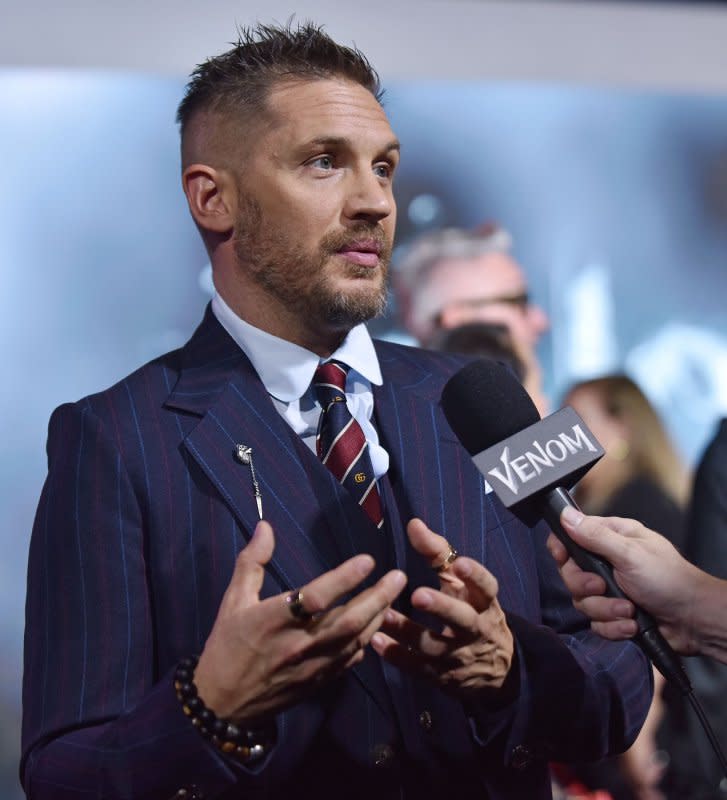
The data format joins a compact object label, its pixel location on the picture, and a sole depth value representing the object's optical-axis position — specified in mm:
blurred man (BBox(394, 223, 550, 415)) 2904
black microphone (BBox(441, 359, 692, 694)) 1922
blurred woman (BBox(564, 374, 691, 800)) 2905
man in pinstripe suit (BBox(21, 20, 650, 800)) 1964
